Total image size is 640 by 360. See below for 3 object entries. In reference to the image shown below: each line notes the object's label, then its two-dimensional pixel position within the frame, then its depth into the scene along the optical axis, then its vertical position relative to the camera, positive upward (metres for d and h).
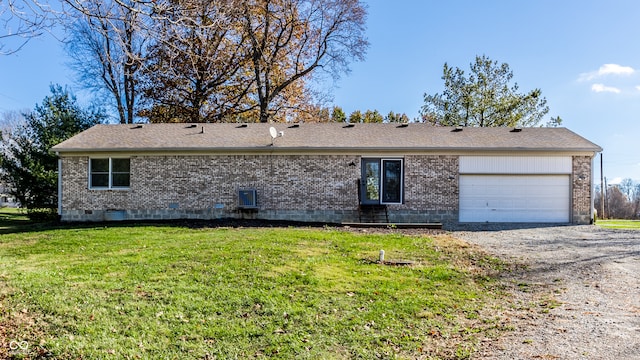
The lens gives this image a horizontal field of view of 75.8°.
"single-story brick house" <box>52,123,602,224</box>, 14.49 +0.20
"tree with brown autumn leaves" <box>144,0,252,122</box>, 22.82 +5.61
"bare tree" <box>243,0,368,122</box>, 23.80 +8.72
